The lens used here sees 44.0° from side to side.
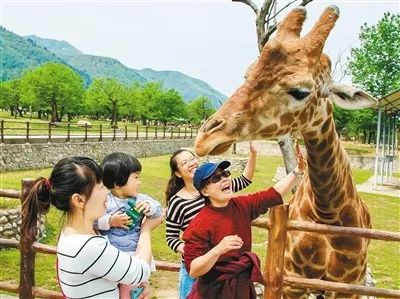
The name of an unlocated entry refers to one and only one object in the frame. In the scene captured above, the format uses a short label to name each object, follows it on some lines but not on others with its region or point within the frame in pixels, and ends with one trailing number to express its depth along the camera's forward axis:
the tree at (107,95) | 57.69
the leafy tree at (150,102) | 66.06
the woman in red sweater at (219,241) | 2.42
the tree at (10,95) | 62.31
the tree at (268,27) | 9.62
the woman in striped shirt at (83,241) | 2.04
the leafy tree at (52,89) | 45.56
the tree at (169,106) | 68.06
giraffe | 2.74
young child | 2.55
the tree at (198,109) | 85.44
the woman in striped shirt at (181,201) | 2.95
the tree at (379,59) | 32.41
